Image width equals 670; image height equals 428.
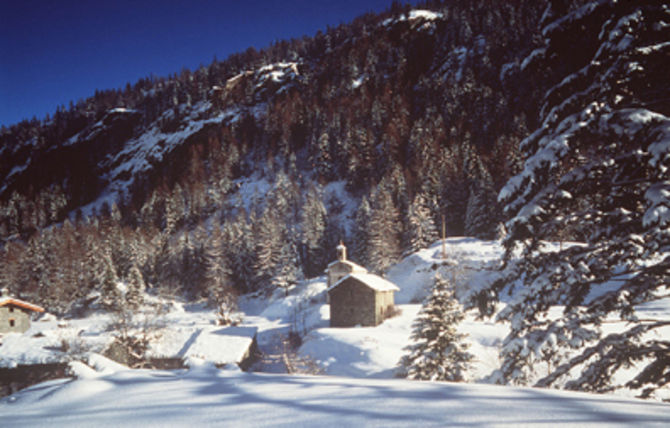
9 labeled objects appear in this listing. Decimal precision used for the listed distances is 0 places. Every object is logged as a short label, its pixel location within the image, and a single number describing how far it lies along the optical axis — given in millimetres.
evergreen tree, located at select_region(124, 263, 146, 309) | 39719
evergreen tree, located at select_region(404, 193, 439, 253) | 48875
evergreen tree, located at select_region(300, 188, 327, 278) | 60938
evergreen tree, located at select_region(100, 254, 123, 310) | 40000
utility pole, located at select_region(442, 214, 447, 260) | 41656
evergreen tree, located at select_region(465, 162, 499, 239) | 47469
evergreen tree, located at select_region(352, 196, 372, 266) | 55500
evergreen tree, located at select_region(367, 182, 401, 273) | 47938
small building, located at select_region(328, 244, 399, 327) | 30141
